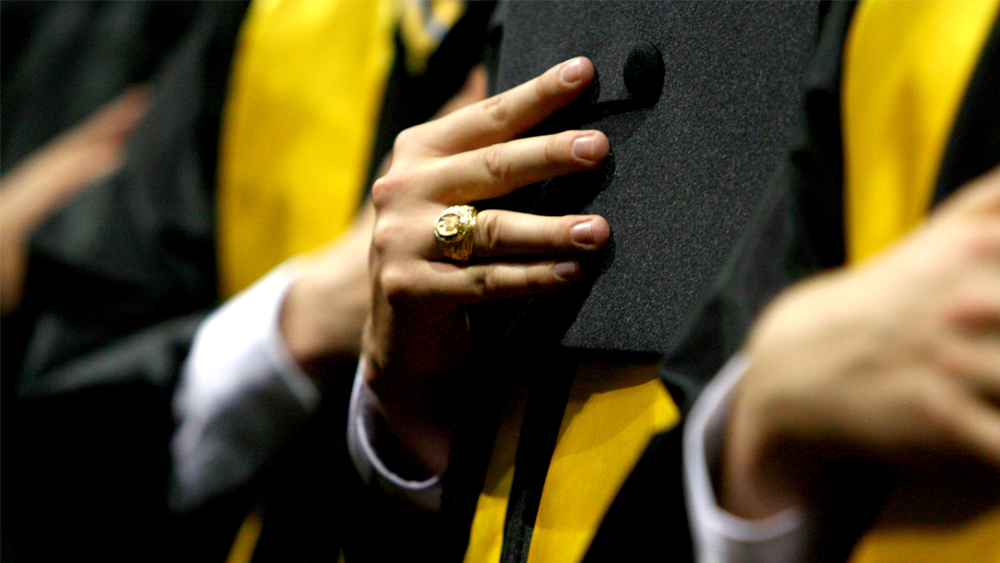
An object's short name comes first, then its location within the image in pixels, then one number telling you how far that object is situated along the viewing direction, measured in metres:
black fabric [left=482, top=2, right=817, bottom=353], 1.96
